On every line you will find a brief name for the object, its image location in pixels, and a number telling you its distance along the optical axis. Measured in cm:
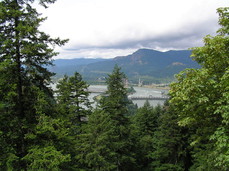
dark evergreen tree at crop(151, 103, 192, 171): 1988
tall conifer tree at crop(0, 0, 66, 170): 713
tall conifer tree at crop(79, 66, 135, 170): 1477
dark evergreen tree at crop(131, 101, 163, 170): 2488
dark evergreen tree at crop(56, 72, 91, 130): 1790
